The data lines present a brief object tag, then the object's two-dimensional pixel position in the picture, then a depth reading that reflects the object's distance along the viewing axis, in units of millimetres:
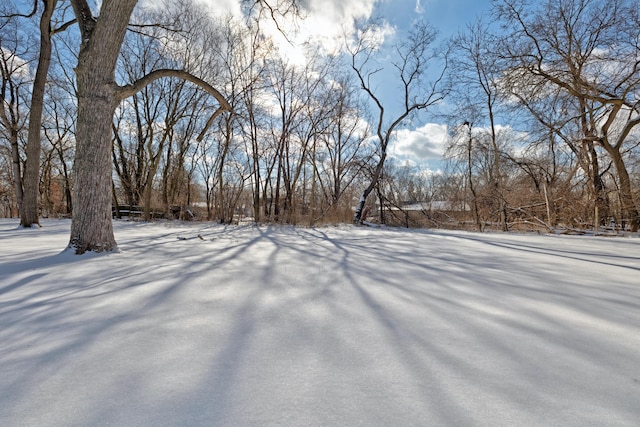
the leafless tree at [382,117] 11062
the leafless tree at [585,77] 7402
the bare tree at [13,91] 7582
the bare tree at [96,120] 3035
